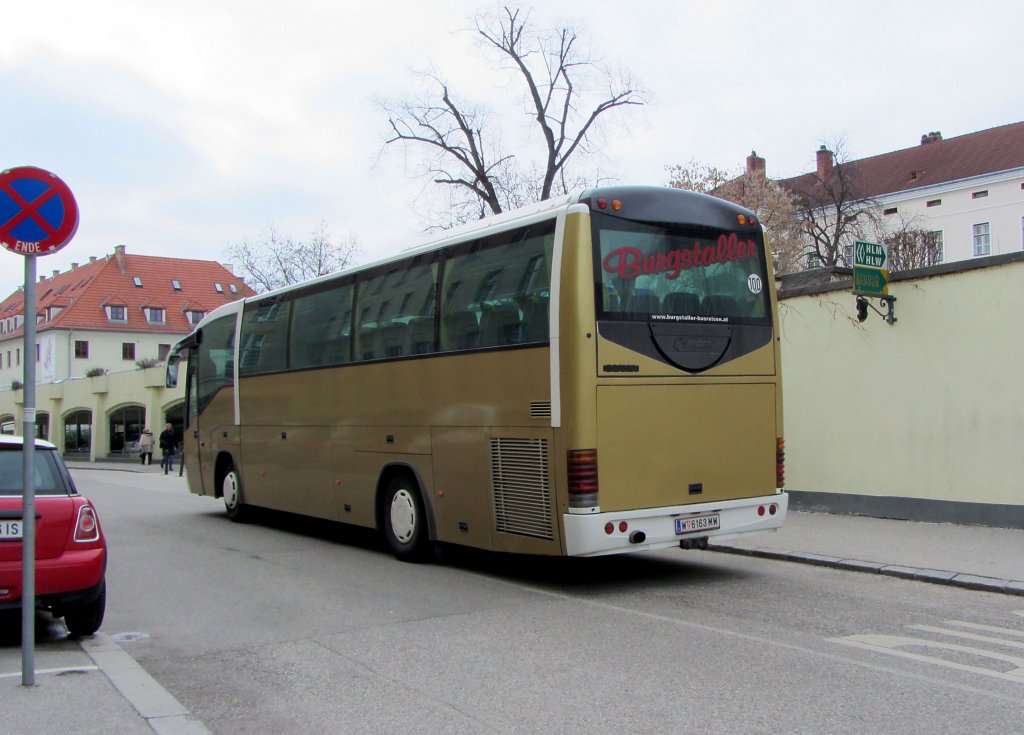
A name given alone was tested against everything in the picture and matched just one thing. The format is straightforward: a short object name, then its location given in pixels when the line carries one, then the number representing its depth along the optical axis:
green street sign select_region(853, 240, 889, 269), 12.52
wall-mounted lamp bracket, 13.16
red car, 6.84
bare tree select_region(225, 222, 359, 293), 55.75
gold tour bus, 8.59
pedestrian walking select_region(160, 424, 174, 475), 33.94
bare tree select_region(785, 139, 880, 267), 46.56
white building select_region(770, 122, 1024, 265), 58.44
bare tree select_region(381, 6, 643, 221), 38.38
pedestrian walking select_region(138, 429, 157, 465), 40.38
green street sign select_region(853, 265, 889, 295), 12.65
